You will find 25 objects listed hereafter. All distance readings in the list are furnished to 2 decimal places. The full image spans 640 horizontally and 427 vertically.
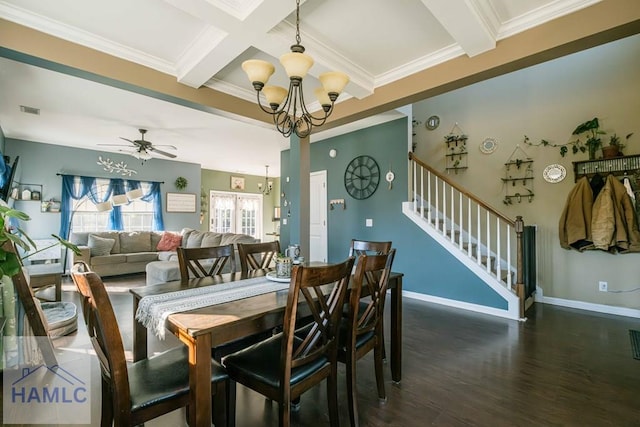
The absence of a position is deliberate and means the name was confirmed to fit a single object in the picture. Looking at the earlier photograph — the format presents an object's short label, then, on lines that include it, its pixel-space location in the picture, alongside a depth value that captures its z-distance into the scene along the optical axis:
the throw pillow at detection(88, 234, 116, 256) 5.72
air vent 4.15
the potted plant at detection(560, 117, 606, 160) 3.82
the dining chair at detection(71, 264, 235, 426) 1.17
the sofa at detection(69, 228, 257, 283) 5.57
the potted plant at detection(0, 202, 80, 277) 1.46
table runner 1.45
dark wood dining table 1.23
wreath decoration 7.77
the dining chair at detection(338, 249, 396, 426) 1.66
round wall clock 4.97
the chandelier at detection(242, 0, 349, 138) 1.85
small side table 3.45
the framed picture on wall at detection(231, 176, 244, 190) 9.74
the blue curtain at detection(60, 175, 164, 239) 6.19
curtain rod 6.15
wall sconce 10.45
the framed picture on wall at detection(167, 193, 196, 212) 7.67
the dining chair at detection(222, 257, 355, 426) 1.34
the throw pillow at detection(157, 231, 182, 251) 6.57
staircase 3.57
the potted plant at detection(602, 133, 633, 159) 3.67
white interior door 5.74
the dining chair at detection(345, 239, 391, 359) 2.69
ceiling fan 4.97
